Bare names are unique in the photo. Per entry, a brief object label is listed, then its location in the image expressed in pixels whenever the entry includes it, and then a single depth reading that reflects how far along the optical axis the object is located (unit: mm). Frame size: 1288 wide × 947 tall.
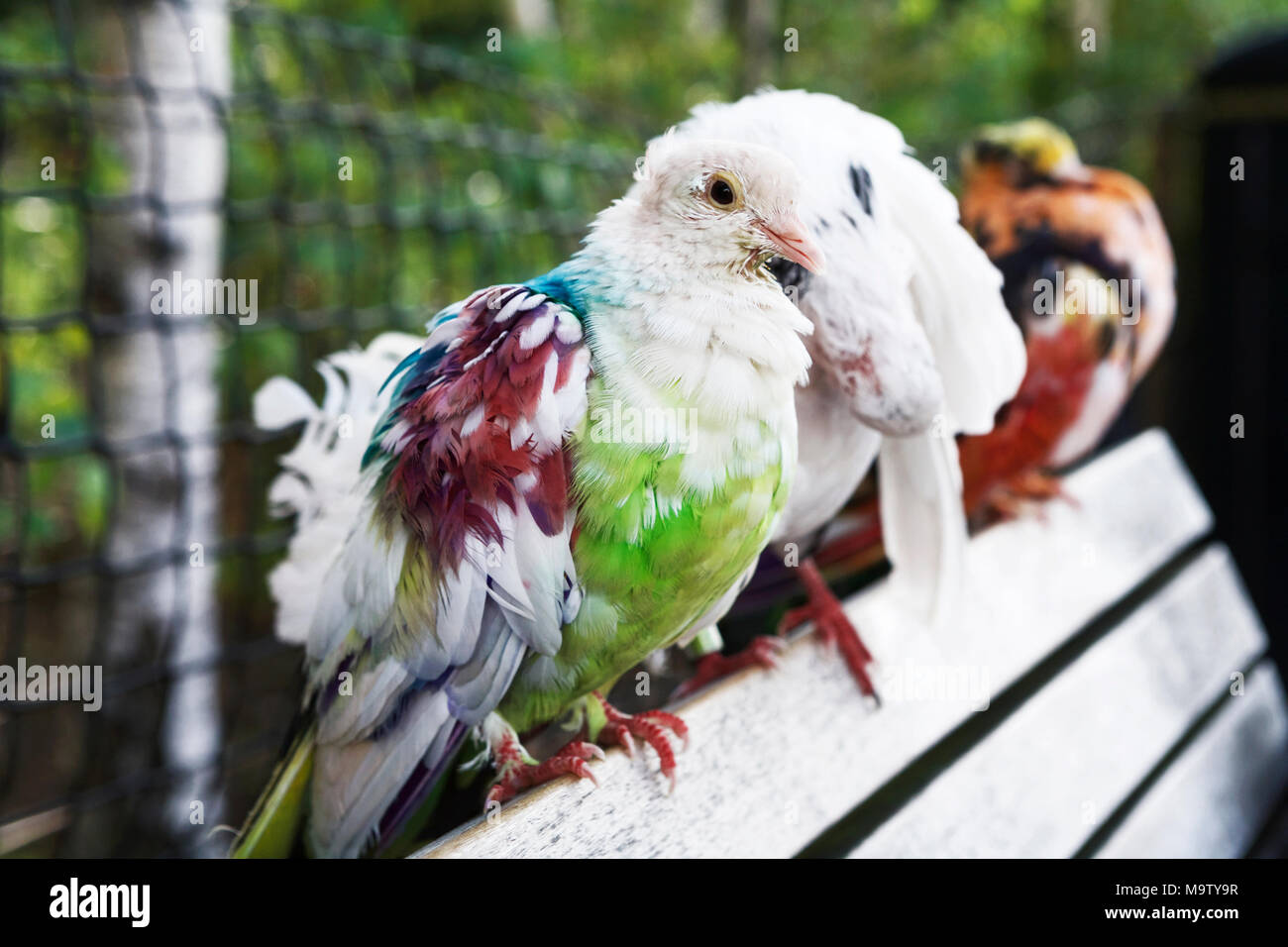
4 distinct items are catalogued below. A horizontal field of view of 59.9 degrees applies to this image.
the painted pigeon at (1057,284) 1402
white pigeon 828
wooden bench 846
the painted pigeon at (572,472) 683
